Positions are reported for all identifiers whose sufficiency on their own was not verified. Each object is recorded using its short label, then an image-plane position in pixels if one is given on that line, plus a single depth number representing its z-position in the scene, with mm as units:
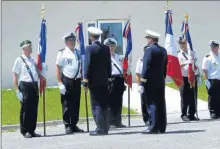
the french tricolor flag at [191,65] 15727
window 24125
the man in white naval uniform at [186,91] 15852
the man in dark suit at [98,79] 13508
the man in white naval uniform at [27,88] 13688
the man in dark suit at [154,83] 13469
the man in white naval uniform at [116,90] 15047
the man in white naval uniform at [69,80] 14094
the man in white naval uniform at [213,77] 16062
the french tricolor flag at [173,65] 15297
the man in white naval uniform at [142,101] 14977
